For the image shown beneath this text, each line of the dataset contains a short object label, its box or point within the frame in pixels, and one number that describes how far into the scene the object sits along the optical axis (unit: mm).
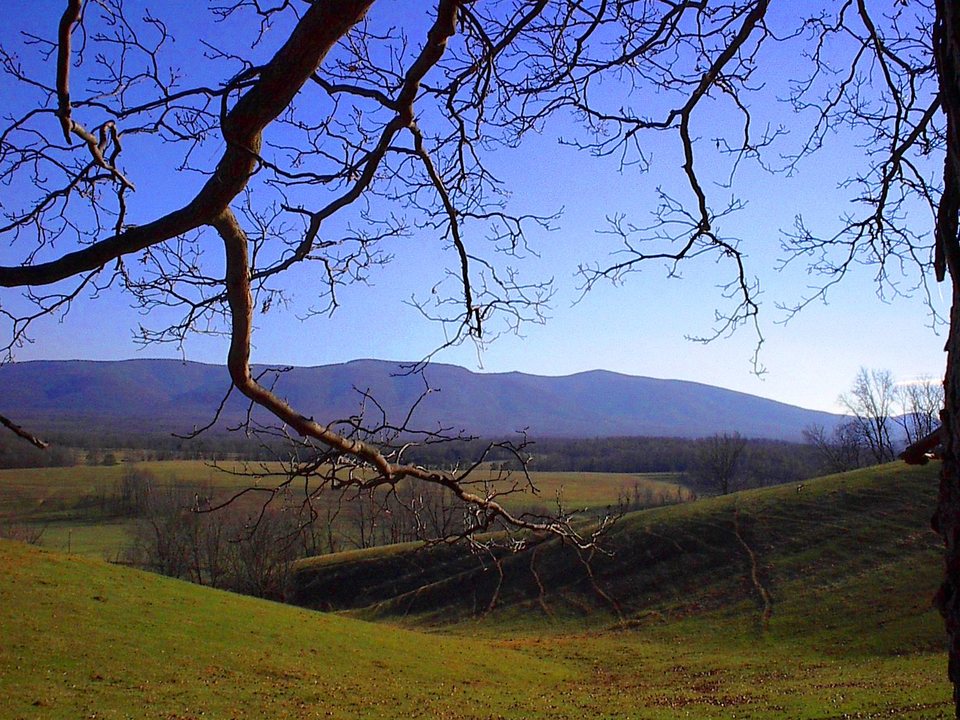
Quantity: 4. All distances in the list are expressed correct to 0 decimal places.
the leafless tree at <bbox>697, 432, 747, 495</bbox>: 81375
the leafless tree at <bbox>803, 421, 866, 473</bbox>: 75375
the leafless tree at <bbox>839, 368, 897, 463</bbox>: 71838
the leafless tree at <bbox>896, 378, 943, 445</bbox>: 50106
